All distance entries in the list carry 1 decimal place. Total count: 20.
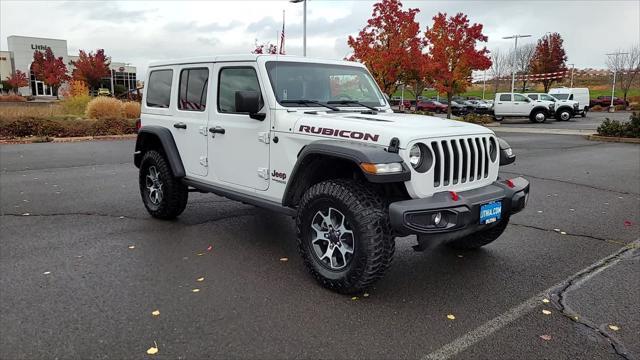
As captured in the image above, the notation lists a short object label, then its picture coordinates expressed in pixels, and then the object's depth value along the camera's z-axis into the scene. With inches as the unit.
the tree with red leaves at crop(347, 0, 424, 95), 900.0
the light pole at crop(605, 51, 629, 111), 2044.8
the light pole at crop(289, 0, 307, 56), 806.7
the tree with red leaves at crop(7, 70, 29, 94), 2251.5
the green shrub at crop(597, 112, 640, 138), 641.0
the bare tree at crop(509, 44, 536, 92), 2532.0
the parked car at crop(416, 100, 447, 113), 1707.7
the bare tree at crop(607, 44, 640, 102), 2030.3
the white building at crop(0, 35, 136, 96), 2524.6
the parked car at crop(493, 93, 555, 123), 1144.8
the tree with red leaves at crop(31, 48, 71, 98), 1939.0
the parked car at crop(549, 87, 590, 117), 1397.9
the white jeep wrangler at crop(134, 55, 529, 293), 140.0
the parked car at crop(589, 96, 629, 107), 1808.6
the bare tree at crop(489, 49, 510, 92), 2859.3
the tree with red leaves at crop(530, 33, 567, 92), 2229.3
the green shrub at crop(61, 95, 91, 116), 881.5
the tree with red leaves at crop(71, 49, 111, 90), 1879.9
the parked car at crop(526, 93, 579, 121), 1182.9
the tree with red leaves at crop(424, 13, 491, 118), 994.1
